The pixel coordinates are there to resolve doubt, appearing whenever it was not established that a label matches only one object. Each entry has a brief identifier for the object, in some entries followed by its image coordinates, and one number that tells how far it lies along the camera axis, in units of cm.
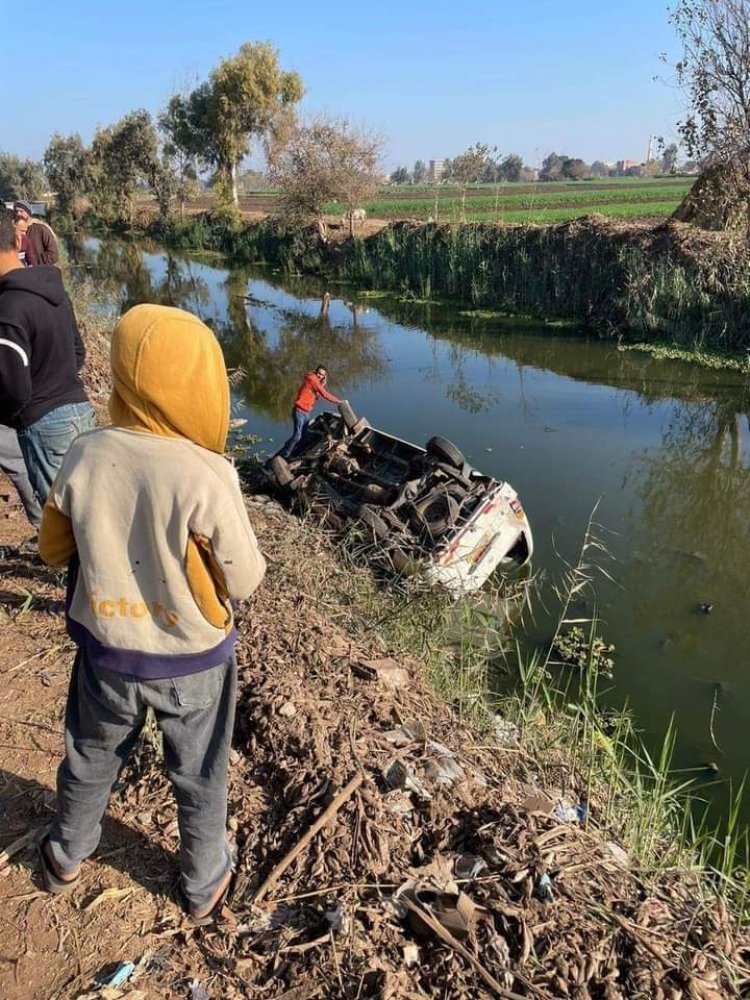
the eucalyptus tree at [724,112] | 1234
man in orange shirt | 920
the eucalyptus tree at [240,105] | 3919
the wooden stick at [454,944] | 191
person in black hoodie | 324
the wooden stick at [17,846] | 236
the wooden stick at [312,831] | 228
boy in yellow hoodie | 175
